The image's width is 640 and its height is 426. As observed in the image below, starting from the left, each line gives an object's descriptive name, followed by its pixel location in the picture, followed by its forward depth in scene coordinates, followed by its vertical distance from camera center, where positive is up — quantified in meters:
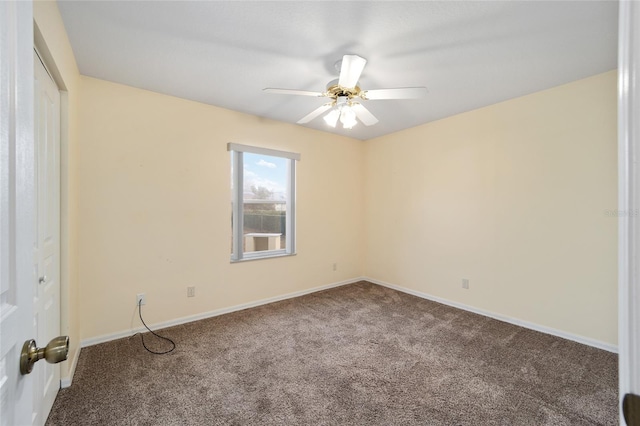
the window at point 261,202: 3.35 +0.14
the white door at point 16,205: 0.52 +0.02
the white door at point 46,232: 1.41 -0.11
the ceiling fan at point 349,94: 1.82 +0.92
